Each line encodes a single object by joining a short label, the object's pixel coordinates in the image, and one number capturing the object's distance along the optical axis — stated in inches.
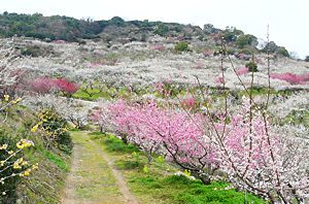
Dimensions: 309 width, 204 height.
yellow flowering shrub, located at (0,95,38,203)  343.6
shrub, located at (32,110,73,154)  714.3
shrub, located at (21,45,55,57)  2633.6
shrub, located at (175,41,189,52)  3080.7
